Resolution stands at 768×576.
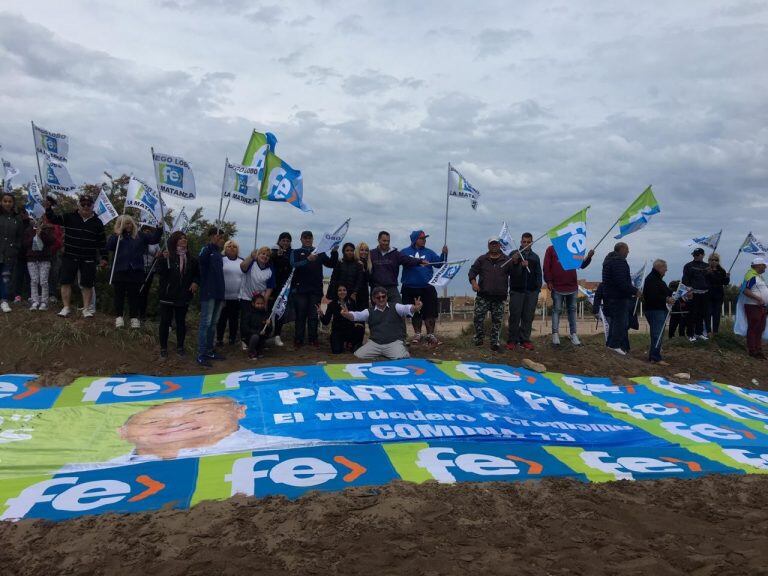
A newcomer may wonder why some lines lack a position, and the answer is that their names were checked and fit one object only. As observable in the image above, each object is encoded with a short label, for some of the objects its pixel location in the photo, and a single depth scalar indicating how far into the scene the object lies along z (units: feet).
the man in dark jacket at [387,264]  32.40
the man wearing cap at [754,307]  37.68
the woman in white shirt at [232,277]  30.40
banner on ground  15.76
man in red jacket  34.04
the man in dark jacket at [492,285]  32.14
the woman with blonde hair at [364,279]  32.71
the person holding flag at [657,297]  33.63
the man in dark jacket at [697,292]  40.83
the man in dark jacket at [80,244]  30.17
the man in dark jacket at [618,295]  33.55
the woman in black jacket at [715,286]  41.83
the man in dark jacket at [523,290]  33.24
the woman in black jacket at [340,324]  31.55
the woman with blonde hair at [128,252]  30.17
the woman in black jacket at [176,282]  28.48
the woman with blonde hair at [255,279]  30.68
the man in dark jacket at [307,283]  31.89
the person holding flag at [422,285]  33.32
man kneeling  29.37
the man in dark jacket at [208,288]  28.50
